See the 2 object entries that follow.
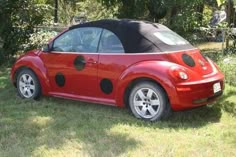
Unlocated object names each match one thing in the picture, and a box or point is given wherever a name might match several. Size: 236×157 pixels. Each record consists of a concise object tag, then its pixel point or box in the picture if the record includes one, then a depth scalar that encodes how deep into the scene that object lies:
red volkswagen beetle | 6.41
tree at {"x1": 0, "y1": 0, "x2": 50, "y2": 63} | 12.49
